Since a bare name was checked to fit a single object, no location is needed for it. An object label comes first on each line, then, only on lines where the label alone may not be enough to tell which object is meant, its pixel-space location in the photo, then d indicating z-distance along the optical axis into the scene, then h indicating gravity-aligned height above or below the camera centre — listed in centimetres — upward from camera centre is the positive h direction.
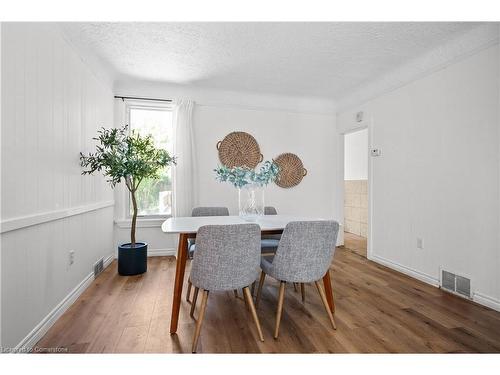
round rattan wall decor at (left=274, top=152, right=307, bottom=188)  426 +23
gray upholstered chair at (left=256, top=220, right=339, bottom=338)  177 -47
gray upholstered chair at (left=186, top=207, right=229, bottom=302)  305 -31
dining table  185 -33
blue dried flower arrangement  233 +7
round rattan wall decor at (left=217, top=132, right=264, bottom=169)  399 +52
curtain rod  366 +121
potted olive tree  274 +22
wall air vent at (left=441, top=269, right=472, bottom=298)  245 -96
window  385 +59
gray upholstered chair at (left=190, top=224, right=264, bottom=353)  159 -46
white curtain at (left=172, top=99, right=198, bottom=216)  374 +35
